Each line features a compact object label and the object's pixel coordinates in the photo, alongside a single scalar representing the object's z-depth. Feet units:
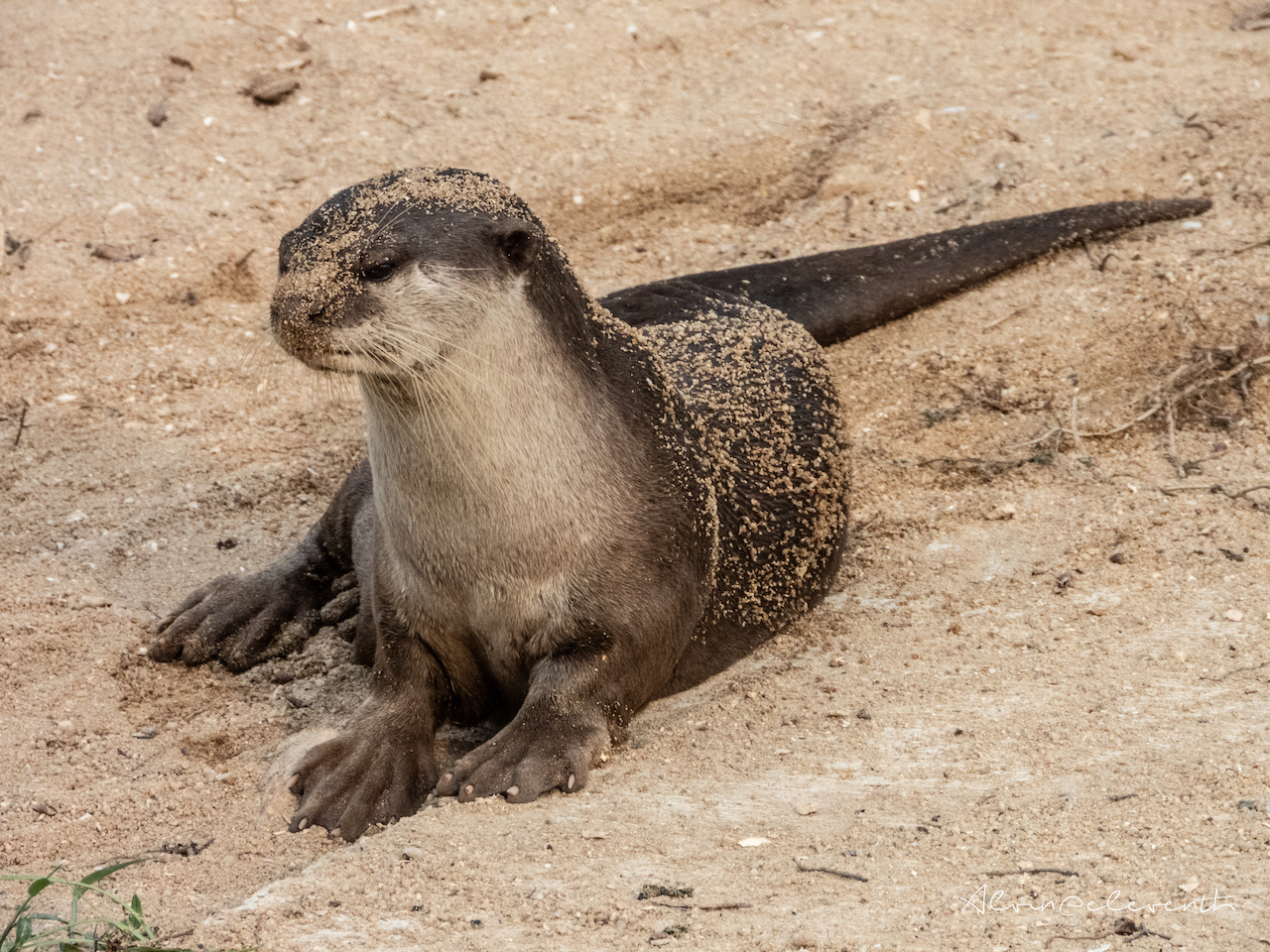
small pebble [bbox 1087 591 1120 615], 21.65
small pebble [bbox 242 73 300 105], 39.52
